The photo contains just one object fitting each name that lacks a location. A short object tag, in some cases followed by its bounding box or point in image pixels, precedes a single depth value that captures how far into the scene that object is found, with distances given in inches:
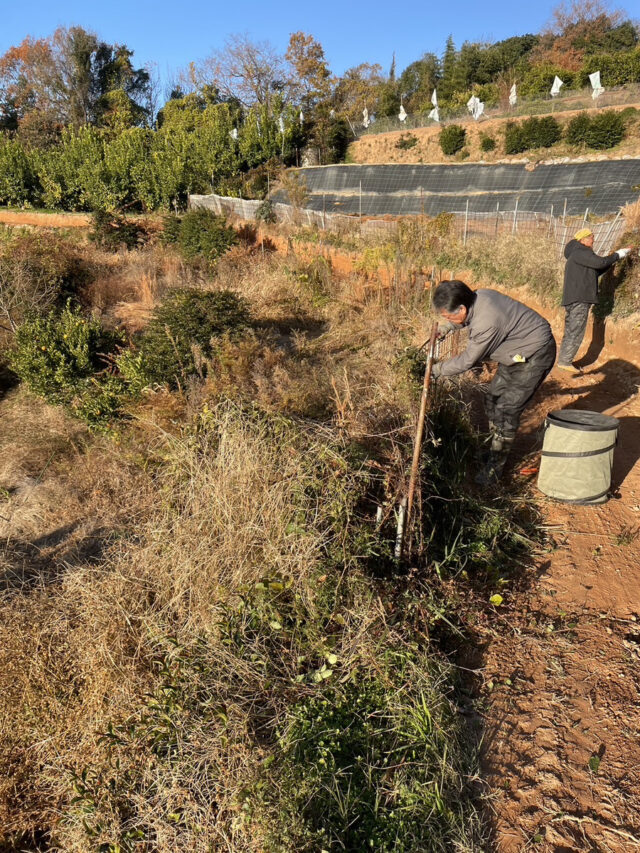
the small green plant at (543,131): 965.2
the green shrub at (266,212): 647.8
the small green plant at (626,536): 129.4
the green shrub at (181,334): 197.6
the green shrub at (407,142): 1226.0
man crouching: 130.9
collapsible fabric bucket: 133.9
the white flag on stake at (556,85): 1094.4
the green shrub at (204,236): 439.2
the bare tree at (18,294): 295.4
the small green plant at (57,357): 229.0
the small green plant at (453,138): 1119.9
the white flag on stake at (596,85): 1006.4
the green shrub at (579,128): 919.7
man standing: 216.4
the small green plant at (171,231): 501.4
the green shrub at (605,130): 885.8
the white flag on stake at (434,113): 1230.4
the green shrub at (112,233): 509.0
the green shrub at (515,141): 1005.2
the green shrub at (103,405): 206.2
